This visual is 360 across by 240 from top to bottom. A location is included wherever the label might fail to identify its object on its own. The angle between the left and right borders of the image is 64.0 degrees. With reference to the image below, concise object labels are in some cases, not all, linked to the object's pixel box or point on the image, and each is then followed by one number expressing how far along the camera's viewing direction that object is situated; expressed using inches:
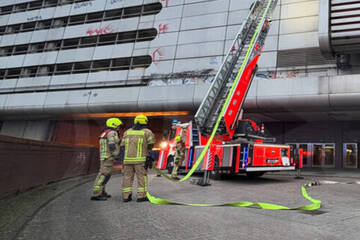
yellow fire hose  201.4
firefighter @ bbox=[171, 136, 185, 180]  397.1
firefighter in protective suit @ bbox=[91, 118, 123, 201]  234.8
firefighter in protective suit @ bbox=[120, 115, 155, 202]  228.8
